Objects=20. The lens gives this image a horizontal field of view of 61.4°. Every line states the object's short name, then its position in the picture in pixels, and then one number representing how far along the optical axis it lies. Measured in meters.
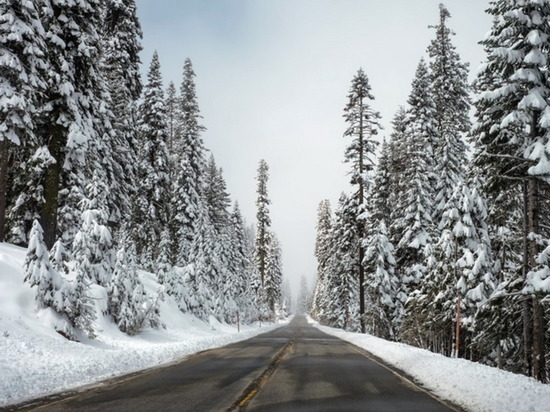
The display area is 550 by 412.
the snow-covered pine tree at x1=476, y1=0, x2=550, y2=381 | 14.99
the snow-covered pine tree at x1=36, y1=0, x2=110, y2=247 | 19.64
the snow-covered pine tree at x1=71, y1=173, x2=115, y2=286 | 19.95
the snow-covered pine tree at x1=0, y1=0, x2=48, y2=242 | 17.91
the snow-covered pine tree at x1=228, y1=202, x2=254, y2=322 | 57.69
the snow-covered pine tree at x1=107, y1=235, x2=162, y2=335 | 22.61
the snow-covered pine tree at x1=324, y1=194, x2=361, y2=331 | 46.31
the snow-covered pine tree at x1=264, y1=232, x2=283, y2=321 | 88.69
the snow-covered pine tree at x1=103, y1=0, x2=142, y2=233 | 31.05
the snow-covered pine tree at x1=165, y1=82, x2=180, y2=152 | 53.40
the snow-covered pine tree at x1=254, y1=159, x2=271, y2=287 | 73.88
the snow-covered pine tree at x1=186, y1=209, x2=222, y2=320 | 37.97
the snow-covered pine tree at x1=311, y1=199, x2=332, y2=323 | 74.53
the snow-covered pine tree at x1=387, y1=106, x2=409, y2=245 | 35.75
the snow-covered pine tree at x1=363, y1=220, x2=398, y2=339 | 35.03
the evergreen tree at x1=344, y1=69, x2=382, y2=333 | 37.28
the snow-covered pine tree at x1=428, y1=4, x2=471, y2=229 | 32.22
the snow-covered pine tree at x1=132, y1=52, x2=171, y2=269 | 37.28
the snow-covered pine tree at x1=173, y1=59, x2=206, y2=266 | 41.88
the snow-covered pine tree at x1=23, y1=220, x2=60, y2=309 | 15.92
